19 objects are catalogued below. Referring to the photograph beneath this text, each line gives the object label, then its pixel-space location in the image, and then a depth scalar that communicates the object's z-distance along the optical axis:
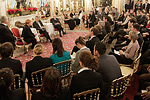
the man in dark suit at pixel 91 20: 12.60
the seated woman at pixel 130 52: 4.34
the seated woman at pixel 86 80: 2.40
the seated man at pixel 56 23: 10.30
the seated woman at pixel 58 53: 3.62
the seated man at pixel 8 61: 3.12
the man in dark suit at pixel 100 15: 11.55
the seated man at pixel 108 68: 2.89
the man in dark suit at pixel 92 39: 5.18
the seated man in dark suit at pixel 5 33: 5.89
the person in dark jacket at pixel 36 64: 3.24
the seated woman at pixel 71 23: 12.66
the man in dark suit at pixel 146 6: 15.20
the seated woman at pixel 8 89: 2.05
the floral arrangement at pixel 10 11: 10.00
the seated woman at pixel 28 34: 6.92
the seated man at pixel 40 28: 8.68
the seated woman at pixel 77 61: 3.69
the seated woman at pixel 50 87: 2.09
